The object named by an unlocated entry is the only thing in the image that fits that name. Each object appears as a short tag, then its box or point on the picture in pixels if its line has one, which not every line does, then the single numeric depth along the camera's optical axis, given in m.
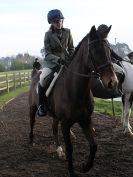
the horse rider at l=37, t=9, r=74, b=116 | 6.71
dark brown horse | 5.59
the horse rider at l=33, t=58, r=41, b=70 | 9.93
